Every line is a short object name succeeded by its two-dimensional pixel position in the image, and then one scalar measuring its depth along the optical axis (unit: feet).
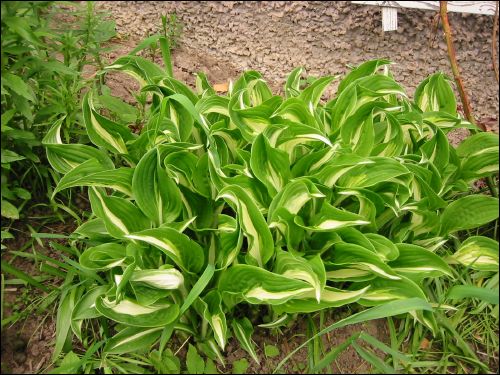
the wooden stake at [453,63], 6.45
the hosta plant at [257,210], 4.85
